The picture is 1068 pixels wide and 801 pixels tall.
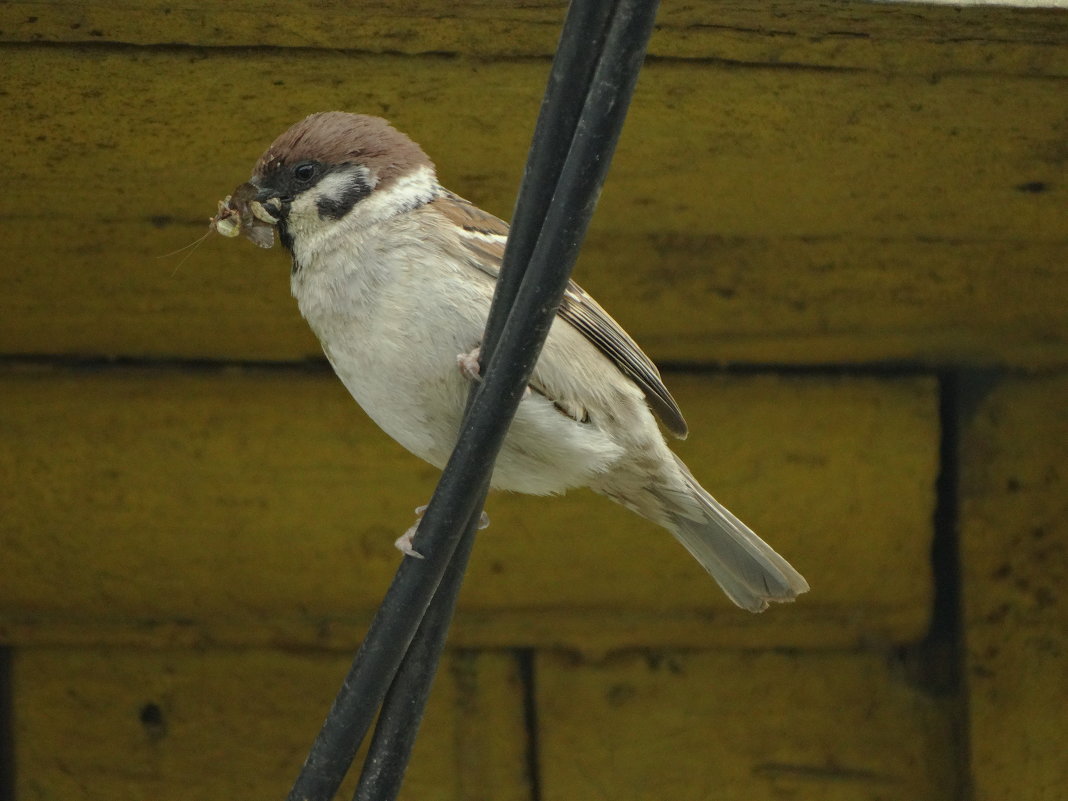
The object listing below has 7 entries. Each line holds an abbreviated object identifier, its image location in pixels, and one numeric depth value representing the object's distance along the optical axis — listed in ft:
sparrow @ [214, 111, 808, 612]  15.97
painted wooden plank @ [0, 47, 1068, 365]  17.29
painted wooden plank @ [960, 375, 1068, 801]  22.45
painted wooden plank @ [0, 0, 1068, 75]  16.03
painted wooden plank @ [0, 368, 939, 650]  22.59
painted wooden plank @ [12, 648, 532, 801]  22.59
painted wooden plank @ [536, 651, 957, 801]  22.98
